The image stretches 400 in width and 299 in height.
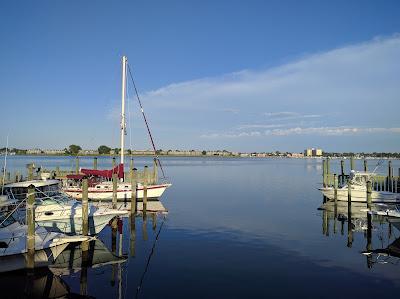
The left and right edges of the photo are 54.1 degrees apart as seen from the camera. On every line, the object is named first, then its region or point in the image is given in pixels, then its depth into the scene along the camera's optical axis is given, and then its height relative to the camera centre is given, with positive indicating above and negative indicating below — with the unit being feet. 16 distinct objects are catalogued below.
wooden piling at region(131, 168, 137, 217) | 93.13 -9.44
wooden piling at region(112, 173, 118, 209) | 93.23 -9.26
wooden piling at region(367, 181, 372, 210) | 81.67 -7.97
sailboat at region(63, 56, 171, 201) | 119.03 -9.32
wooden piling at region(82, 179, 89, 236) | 58.82 -7.81
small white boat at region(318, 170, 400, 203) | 122.51 -10.88
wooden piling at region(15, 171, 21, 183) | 132.71 -7.47
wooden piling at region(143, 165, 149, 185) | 109.17 -5.17
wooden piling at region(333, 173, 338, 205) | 121.60 -10.49
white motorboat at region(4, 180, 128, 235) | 69.21 -10.32
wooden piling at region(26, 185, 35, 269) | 48.19 -9.76
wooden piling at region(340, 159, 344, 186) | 147.79 -8.48
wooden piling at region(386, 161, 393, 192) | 134.52 -8.44
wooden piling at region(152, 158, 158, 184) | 138.86 -7.28
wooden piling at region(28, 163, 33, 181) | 115.25 -4.52
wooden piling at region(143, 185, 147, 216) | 98.78 -10.58
